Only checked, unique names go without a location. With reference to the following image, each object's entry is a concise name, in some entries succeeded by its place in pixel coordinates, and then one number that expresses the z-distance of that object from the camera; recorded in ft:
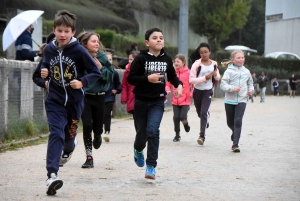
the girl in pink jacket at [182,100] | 45.50
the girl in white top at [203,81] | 42.65
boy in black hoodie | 28.25
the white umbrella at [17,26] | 50.78
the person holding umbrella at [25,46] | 50.34
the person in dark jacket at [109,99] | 41.81
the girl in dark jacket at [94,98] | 31.45
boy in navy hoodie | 25.09
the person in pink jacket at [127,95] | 42.72
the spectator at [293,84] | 165.48
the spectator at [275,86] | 175.32
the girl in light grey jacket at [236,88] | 39.55
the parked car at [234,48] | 205.46
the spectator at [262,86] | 124.16
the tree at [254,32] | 286.87
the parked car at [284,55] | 195.50
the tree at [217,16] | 171.01
